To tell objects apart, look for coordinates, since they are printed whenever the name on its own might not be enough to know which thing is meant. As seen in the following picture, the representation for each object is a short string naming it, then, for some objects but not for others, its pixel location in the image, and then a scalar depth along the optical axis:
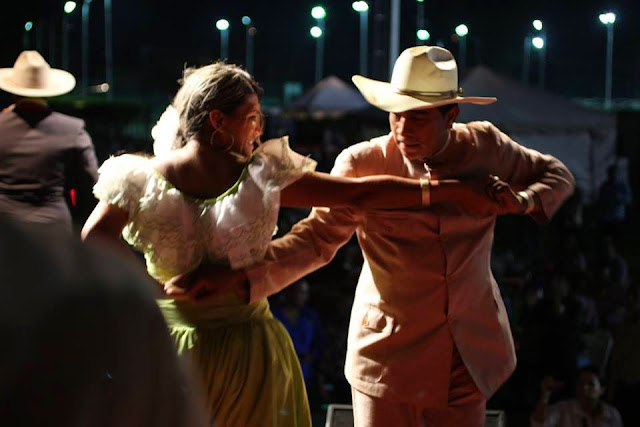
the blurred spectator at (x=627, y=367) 5.96
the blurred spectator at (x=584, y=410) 5.36
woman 2.75
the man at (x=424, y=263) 3.12
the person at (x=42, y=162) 5.02
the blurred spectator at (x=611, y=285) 7.14
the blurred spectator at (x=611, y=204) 12.45
